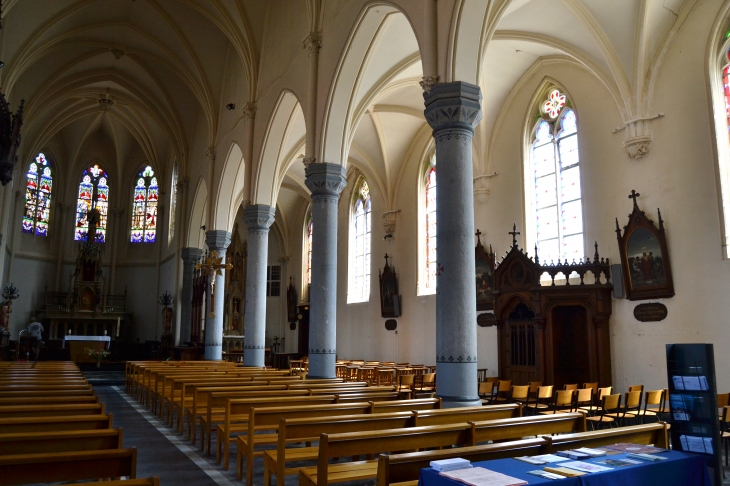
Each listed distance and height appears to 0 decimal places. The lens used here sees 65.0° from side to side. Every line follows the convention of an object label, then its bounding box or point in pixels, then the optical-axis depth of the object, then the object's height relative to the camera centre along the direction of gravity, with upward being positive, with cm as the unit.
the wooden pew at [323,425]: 466 -80
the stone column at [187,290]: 2425 +177
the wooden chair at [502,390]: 1139 -112
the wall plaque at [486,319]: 1575 +41
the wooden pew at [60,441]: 381 -75
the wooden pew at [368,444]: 392 -81
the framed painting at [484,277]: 1582 +159
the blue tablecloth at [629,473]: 303 -76
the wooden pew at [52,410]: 514 -71
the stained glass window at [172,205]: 2907 +653
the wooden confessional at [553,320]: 1268 +32
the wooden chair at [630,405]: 934 -116
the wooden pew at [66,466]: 316 -78
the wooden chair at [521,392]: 1013 -102
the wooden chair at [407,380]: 1338 -108
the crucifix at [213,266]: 1722 +198
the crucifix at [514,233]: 1411 +259
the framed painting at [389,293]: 2053 +144
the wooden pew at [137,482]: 263 -70
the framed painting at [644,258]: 1154 +157
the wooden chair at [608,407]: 859 -112
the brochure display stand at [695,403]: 362 -44
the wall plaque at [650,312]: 1159 +47
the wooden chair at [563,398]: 932 -104
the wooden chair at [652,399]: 945 -107
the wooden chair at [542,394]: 1005 -104
